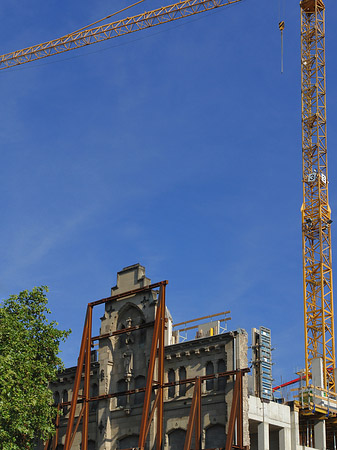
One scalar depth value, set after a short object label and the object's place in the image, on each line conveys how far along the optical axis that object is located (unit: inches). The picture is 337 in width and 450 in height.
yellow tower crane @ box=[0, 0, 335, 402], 4119.1
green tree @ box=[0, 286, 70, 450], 2172.7
